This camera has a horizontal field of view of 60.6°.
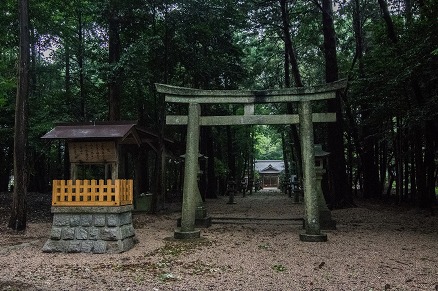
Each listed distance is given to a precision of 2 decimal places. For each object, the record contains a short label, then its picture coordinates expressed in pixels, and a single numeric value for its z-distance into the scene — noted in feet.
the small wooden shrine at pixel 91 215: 25.09
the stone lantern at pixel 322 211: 34.22
